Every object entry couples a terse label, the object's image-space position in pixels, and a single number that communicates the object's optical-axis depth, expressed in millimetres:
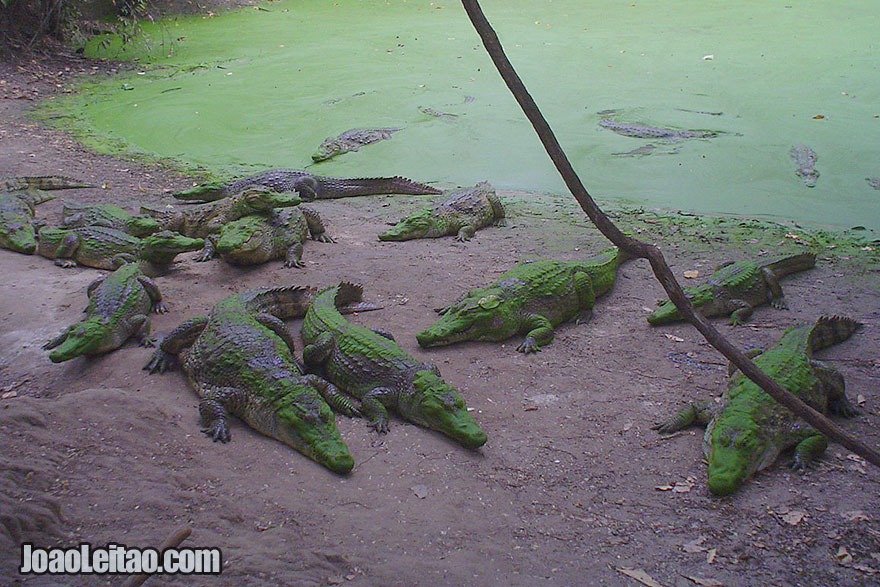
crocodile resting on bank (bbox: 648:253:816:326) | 4211
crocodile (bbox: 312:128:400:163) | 7707
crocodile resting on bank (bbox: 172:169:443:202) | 6613
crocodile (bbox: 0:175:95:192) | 6289
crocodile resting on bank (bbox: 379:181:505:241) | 5742
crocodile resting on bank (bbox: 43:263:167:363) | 3494
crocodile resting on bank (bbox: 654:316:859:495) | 2785
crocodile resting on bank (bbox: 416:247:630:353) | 4004
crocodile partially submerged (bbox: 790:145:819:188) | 6590
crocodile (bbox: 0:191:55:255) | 5211
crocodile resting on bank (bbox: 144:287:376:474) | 2939
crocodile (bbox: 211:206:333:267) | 4855
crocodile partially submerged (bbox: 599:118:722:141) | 7629
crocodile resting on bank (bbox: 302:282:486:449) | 3111
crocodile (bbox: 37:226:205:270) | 4996
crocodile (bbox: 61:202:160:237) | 5312
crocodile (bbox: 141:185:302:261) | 5301
